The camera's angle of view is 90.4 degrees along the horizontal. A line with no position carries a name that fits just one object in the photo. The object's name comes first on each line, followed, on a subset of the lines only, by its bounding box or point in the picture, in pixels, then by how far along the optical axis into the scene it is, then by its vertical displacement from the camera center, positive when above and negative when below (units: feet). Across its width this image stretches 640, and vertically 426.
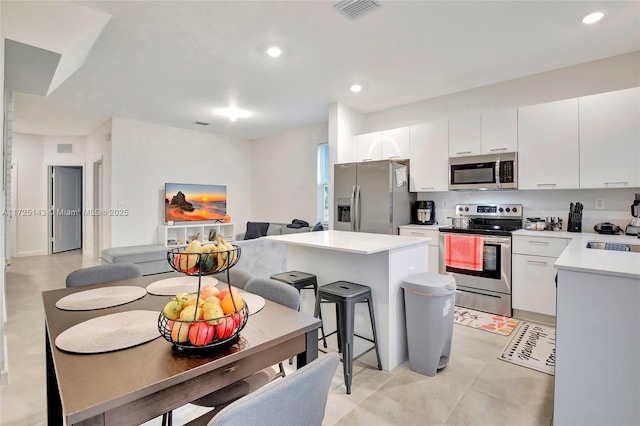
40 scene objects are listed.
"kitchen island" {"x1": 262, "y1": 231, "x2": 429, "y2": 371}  7.54 -1.52
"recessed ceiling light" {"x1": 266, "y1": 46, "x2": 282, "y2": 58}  10.00 +5.13
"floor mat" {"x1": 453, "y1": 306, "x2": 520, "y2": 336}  10.20 -3.76
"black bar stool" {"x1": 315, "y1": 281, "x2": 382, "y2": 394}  6.79 -2.15
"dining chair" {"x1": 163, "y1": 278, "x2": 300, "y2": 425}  4.52 -2.62
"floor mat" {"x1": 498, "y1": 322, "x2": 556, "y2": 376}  7.98 -3.80
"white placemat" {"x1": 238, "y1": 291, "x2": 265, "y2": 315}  4.53 -1.39
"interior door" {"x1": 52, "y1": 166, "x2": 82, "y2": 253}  24.79 +0.26
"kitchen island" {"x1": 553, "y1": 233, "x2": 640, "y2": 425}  4.58 -1.99
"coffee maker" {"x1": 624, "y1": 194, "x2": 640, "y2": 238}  9.85 -0.27
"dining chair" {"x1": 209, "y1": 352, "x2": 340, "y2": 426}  2.23 -1.45
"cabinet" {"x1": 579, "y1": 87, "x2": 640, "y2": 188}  9.64 +2.25
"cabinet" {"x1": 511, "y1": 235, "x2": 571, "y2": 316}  10.34 -2.05
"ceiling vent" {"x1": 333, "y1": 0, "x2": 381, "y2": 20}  7.78 +5.12
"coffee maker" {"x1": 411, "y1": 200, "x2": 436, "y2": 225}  14.33 -0.08
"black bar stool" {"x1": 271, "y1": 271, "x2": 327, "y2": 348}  8.23 -1.79
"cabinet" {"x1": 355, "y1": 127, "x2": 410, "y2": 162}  14.56 +3.17
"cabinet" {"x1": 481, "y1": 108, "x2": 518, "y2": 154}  11.69 +3.01
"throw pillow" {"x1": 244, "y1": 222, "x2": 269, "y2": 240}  20.61 -1.23
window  19.67 +1.76
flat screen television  19.85 +0.62
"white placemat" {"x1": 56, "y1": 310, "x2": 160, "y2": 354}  3.33 -1.40
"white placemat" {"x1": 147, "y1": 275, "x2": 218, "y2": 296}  5.38 -1.34
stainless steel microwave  11.74 +1.54
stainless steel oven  11.21 -1.87
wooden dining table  2.56 -1.46
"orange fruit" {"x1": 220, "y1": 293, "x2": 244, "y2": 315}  3.43 -1.00
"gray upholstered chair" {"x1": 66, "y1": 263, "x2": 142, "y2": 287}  6.30 -1.30
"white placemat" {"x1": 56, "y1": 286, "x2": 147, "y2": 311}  4.60 -1.36
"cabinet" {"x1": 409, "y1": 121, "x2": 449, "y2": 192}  13.41 +2.36
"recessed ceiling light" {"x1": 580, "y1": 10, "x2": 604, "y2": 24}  8.30 +5.18
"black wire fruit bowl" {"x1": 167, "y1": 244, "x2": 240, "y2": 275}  3.46 -0.56
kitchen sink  8.63 -0.95
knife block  10.98 -0.37
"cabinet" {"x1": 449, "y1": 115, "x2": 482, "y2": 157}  12.50 +3.01
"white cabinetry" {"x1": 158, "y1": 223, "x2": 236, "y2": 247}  19.36 -1.35
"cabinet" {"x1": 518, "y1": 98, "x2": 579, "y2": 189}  10.60 +2.28
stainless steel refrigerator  13.45 +0.68
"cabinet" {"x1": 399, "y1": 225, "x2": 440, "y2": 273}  12.89 -1.00
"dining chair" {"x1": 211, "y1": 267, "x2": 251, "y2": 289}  6.35 -1.34
